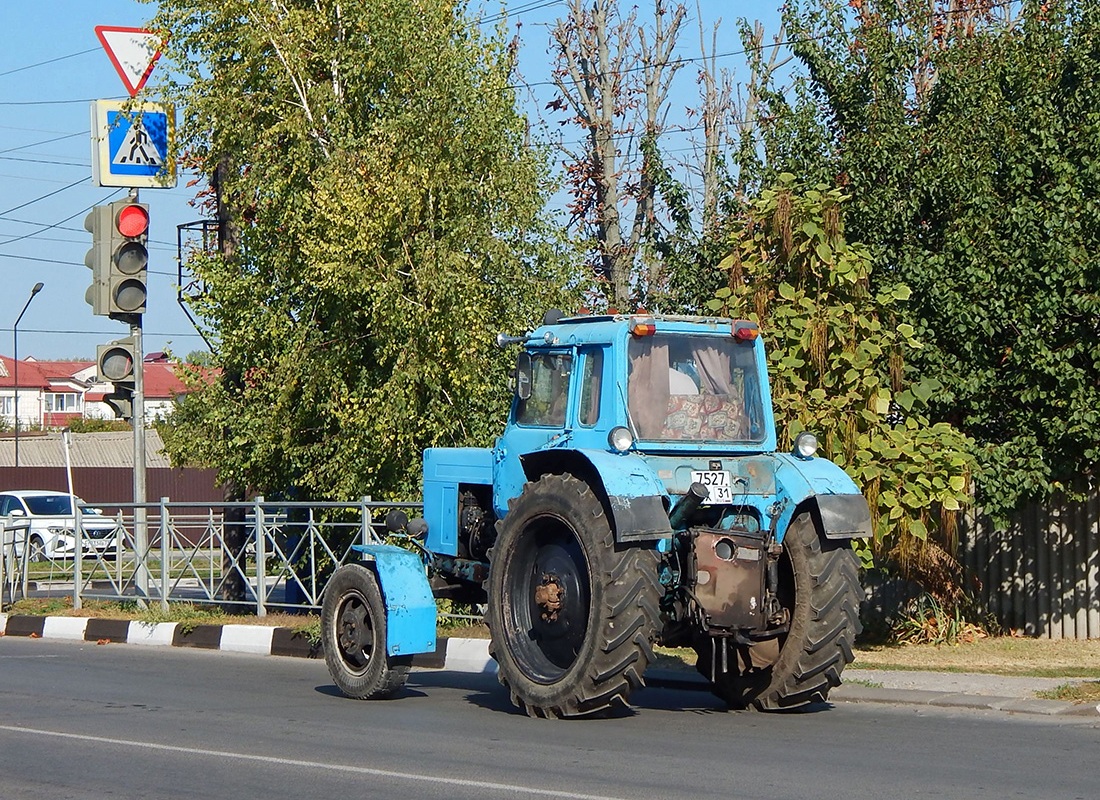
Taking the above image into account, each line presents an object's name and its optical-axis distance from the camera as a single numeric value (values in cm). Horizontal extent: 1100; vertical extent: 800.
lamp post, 5781
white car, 1942
